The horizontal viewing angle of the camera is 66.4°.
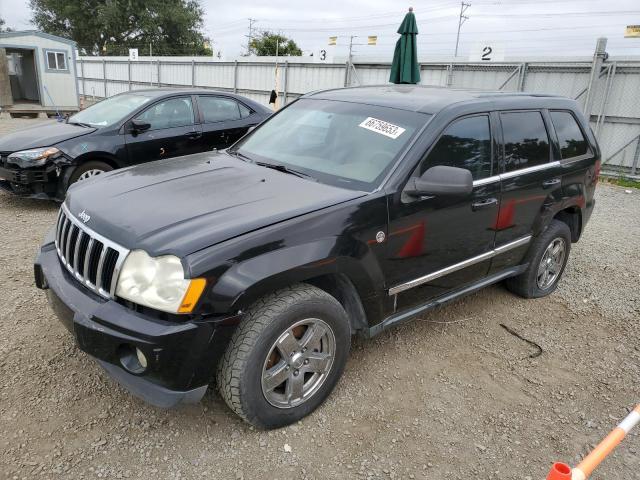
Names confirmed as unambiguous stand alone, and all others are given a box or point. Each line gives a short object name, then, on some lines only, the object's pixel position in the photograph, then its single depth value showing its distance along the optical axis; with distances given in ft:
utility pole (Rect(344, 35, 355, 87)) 45.60
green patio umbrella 31.30
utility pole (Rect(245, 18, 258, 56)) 174.09
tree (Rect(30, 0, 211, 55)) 138.62
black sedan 19.01
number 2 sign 37.37
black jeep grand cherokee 7.29
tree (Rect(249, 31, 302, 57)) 152.97
